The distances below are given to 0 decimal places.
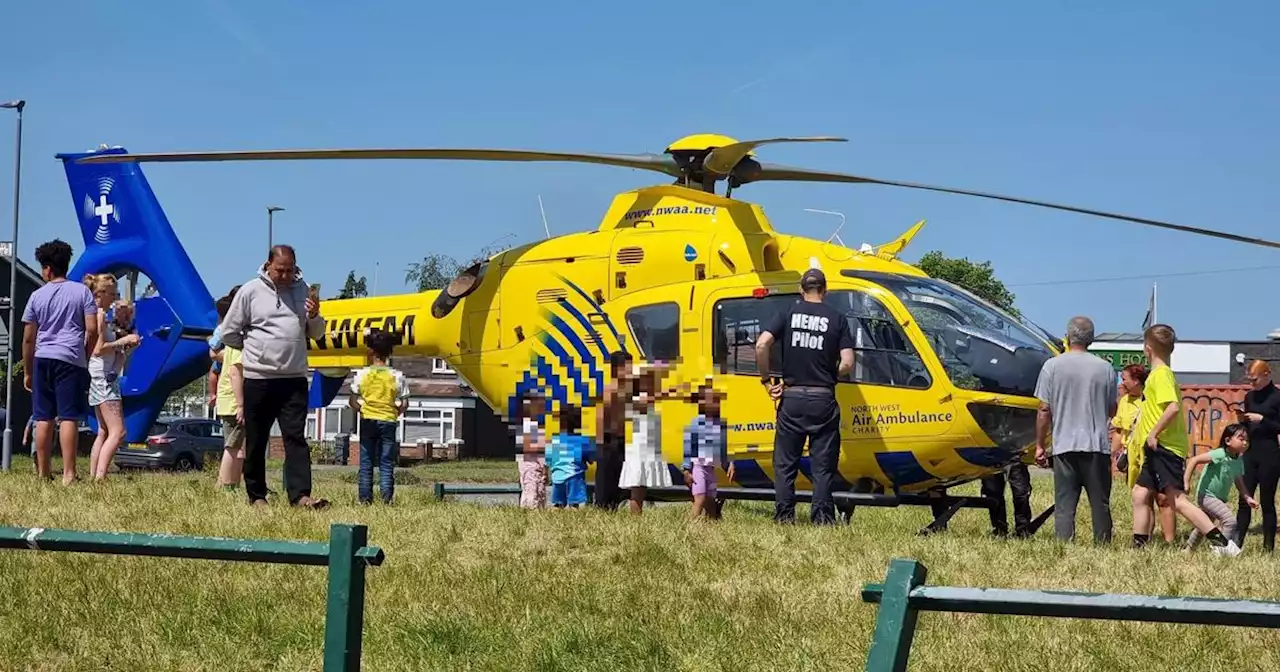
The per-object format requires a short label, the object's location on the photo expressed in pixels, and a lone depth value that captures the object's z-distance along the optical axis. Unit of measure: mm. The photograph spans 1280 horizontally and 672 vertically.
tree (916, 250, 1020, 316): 93125
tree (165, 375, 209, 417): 79688
